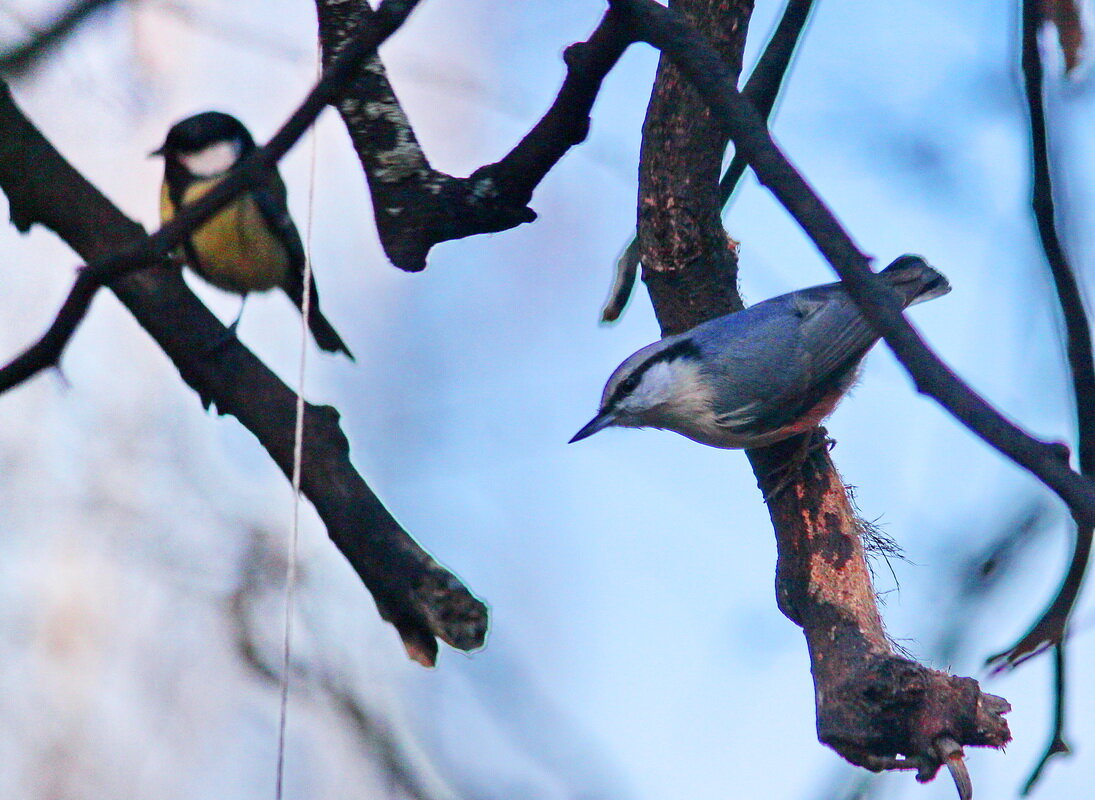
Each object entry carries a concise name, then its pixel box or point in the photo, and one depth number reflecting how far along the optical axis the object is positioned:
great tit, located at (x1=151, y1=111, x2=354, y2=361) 5.85
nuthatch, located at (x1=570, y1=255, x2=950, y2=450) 5.90
